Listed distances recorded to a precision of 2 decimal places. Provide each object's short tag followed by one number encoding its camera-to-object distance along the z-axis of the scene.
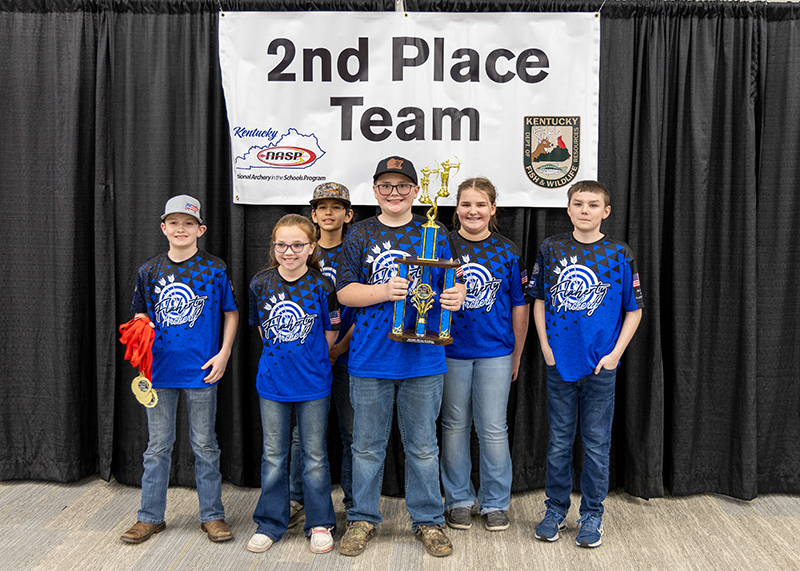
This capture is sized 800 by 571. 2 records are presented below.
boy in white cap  2.26
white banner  2.69
